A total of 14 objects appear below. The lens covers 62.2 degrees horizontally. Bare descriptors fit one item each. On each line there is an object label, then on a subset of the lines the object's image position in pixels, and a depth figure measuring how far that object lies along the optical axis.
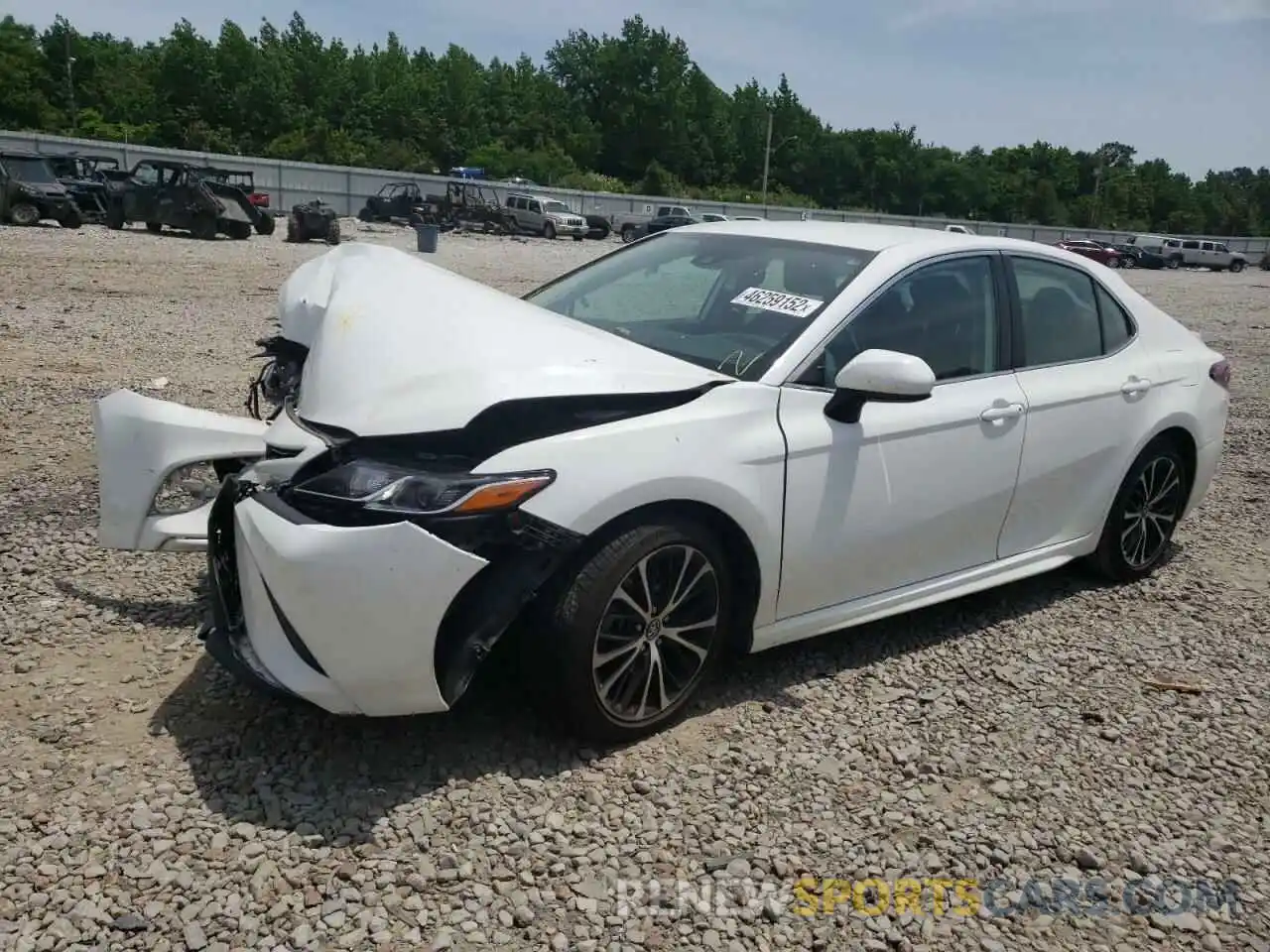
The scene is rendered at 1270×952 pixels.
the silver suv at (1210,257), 51.91
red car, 44.53
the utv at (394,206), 35.56
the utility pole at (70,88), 68.88
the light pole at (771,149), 103.19
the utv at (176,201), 22.94
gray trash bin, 23.30
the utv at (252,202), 24.08
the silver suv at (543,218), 36.69
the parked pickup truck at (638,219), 41.34
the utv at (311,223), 24.81
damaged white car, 2.78
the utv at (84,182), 24.00
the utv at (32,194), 22.11
